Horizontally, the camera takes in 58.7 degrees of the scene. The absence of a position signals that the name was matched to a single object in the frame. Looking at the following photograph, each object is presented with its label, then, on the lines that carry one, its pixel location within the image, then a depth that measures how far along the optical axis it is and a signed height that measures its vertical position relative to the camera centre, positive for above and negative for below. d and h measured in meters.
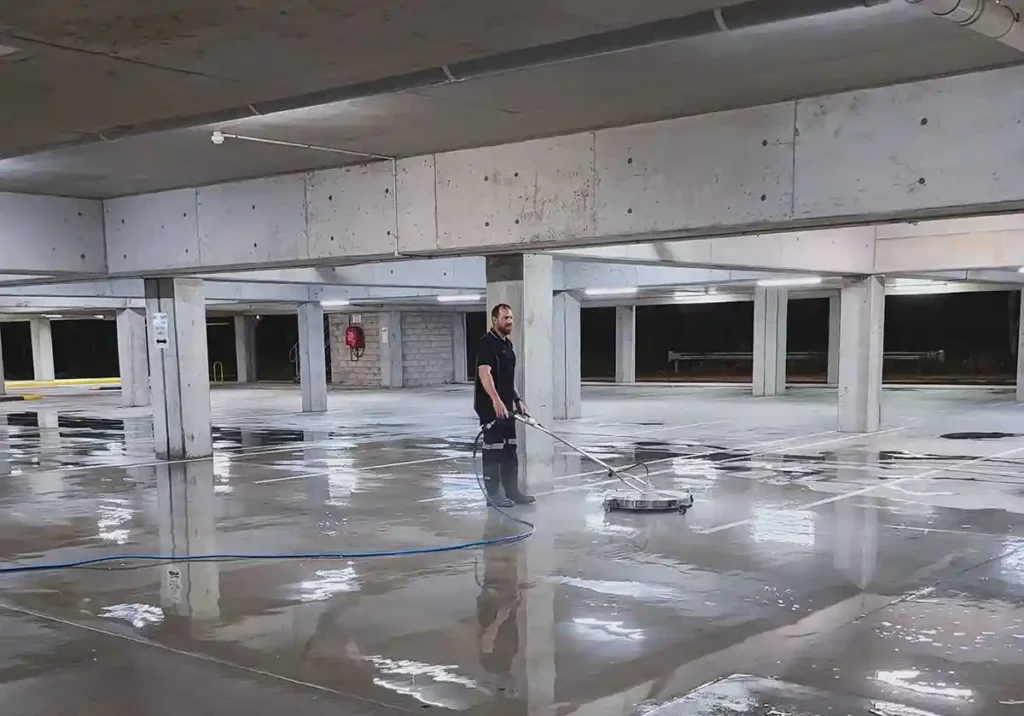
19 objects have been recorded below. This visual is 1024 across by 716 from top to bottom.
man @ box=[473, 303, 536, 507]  7.38 -0.72
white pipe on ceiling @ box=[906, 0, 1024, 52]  3.33 +1.11
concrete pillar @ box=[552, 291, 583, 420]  15.55 -0.85
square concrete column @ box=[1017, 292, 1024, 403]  18.30 -1.34
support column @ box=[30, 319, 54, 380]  32.16 -1.31
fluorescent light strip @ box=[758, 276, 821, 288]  14.63 +0.38
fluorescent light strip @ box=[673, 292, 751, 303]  24.07 +0.19
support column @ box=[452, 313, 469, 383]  28.80 -1.24
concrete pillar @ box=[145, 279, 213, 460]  11.25 -0.66
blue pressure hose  5.97 -1.64
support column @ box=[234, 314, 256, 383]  32.44 -1.41
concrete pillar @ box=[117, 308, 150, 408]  20.97 -1.06
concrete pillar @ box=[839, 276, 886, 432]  12.90 -0.70
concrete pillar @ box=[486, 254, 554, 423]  8.56 -0.05
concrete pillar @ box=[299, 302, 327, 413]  18.17 -1.00
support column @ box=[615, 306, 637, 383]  27.06 -1.30
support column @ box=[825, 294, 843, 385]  24.55 -0.68
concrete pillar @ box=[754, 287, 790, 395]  21.64 -0.87
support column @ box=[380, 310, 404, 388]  26.86 -1.16
